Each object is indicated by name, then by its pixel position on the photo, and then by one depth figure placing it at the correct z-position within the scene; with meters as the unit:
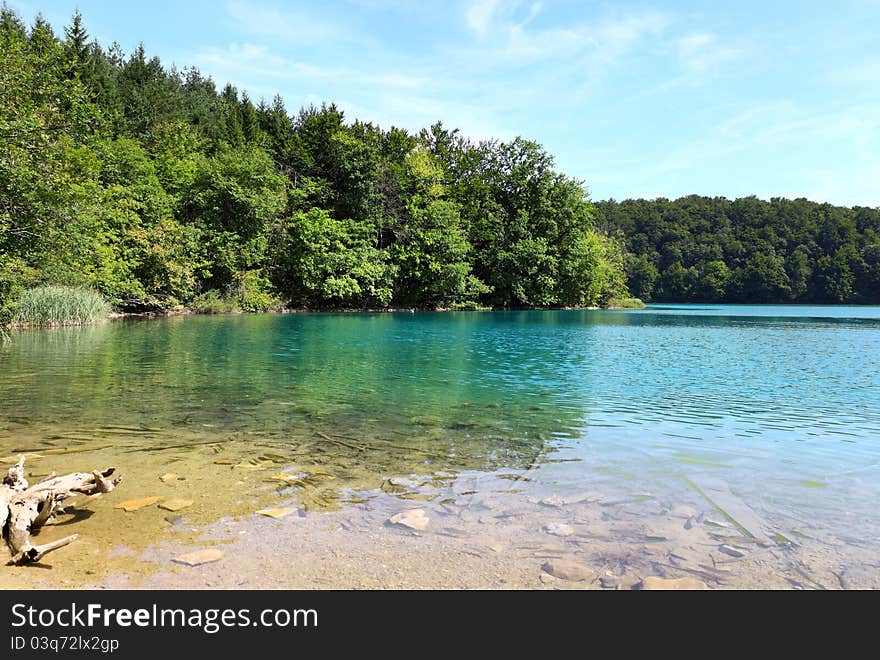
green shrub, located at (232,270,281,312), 48.81
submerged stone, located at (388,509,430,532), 4.76
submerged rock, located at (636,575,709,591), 3.78
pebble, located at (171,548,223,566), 4.01
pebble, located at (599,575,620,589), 3.79
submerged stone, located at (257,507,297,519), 4.97
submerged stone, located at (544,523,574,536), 4.69
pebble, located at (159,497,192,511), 5.14
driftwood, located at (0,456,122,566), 4.04
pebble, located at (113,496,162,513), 5.09
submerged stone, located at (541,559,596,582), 3.91
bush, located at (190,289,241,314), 45.75
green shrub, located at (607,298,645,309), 79.20
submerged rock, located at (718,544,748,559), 4.34
